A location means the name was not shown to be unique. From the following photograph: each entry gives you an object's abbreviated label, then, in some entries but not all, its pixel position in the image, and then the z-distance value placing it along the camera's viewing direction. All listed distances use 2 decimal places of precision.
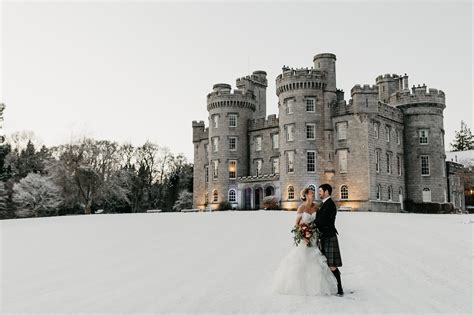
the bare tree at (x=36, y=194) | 53.25
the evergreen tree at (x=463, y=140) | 99.94
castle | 44.06
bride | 8.88
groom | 9.05
